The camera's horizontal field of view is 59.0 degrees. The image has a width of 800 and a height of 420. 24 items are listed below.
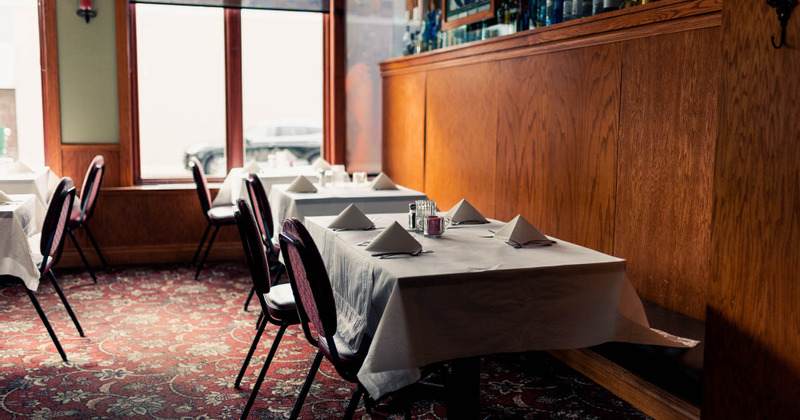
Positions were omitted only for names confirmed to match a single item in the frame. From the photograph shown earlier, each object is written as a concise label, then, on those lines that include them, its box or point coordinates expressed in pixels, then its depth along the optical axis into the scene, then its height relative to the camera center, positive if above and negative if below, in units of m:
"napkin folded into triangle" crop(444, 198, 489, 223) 3.36 -0.39
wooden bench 2.64 -0.95
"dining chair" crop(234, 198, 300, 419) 2.74 -0.63
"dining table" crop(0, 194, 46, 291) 3.49 -0.61
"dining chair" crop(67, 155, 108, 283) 5.23 -0.52
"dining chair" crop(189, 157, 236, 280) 5.41 -0.62
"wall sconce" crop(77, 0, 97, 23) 5.73 +0.96
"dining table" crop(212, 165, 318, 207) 5.57 -0.39
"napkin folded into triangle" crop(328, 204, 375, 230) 3.17 -0.40
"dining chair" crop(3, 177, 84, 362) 3.60 -0.53
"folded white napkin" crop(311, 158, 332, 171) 5.81 -0.28
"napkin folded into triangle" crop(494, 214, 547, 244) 2.76 -0.38
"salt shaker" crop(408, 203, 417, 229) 3.19 -0.37
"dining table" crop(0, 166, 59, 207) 4.93 -0.39
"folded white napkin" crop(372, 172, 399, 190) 4.75 -0.34
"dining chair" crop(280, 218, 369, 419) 2.26 -0.57
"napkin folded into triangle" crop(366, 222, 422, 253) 2.59 -0.40
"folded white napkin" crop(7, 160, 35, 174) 5.23 -0.30
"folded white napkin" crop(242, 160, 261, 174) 5.88 -0.31
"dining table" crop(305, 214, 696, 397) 2.23 -0.58
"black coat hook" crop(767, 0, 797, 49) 1.98 +0.36
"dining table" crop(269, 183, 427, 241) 4.31 -0.43
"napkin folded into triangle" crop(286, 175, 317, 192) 4.59 -0.35
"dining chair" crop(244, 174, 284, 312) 4.10 -0.45
